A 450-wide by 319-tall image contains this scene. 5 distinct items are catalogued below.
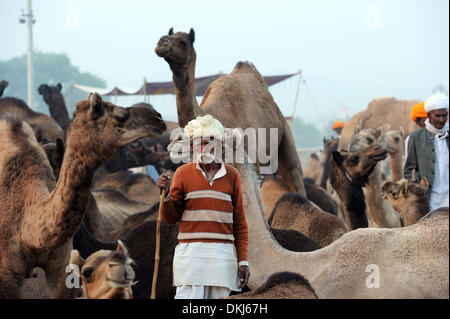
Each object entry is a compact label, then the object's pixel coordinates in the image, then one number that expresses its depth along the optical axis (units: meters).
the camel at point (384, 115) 15.77
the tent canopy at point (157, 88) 17.30
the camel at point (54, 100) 13.18
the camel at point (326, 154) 13.51
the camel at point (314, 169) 15.95
